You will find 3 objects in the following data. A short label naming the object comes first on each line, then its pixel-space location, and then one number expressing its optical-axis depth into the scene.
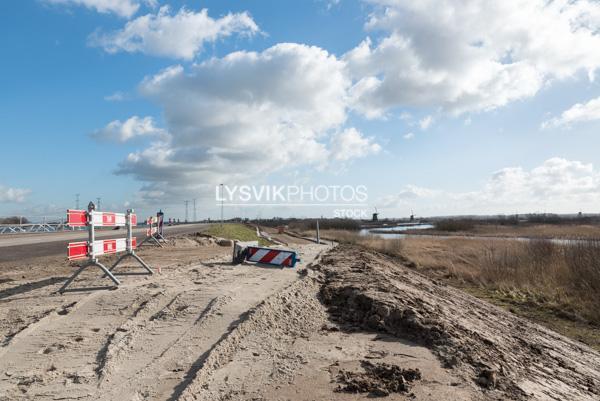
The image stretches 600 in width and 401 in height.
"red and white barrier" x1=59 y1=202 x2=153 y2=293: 8.41
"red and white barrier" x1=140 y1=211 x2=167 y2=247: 20.95
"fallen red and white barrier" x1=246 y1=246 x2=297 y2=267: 12.23
